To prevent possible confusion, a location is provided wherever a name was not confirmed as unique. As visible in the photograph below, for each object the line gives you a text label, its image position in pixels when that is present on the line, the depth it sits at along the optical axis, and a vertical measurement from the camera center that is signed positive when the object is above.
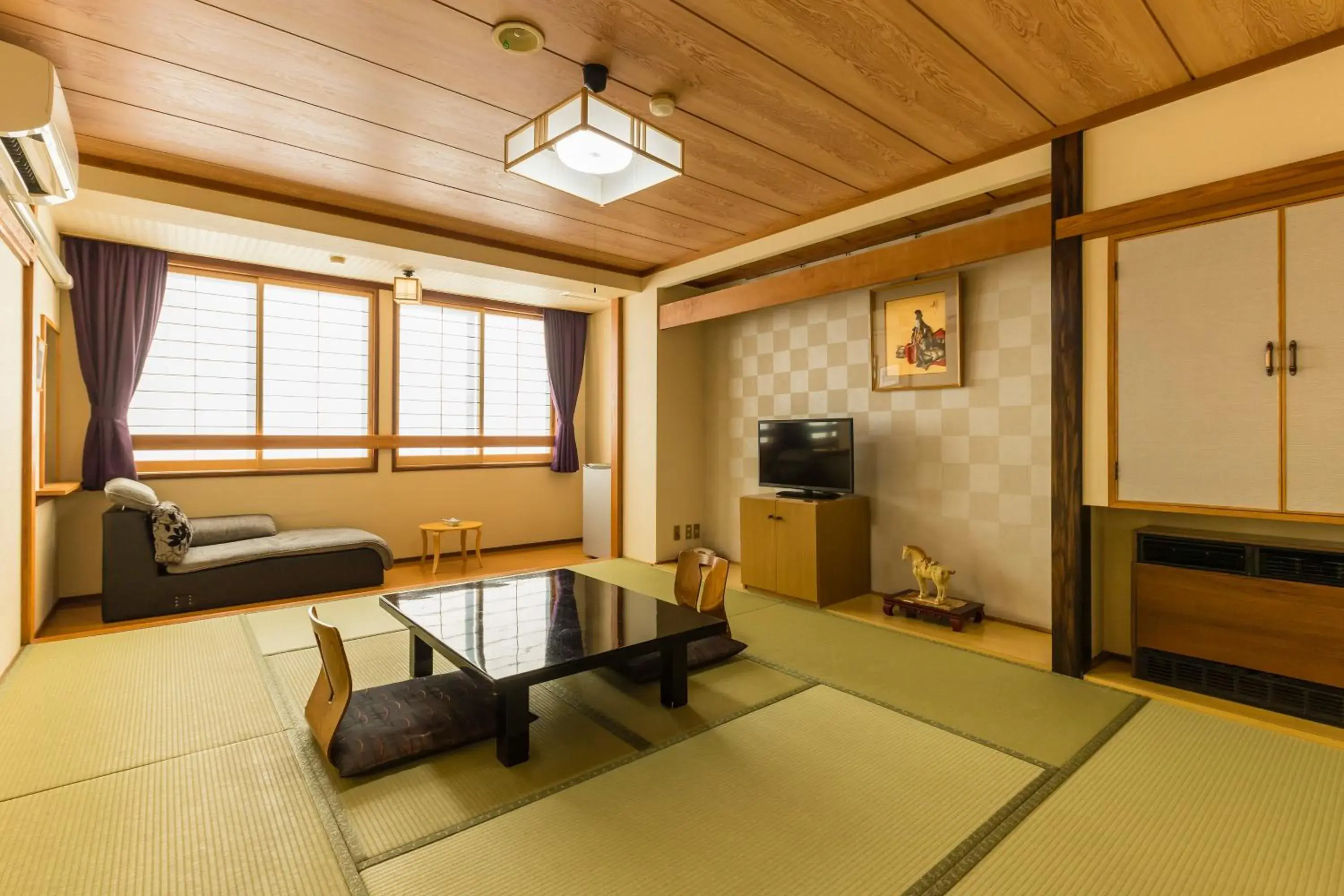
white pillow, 3.96 -0.31
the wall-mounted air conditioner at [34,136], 2.16 +1.14
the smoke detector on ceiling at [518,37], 2.18 +1.46
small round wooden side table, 5.38 -0.69
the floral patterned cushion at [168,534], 4.01 -0.55
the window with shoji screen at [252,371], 4.93 +0.65
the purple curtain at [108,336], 4.45 +0.81
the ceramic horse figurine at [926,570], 3.83 -0.74
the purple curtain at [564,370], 6.81 +0.88
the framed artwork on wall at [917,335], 4.11 +0.79
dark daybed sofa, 3.95 -0.81
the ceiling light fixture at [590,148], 2.25 +1.19
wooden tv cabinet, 4.21 -0.69
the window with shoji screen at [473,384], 6.07 +0.67
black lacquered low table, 2.19 -0.75
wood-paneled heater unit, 2.48 -0.71
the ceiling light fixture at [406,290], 4.94 +1.26
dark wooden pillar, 2.96 +0.08
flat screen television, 4.39 -0.05
